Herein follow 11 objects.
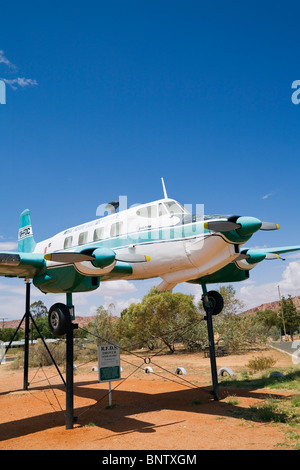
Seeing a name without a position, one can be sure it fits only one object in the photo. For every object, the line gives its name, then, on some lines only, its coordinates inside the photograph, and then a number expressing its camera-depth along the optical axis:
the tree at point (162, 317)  33.09
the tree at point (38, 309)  67.69
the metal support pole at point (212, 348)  12.21
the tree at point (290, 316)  54.43
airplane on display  9.59
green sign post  11.52
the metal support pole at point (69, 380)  9.72
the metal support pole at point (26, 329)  16.81
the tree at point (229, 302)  33.28
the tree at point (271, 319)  60.91
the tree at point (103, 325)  35.12
